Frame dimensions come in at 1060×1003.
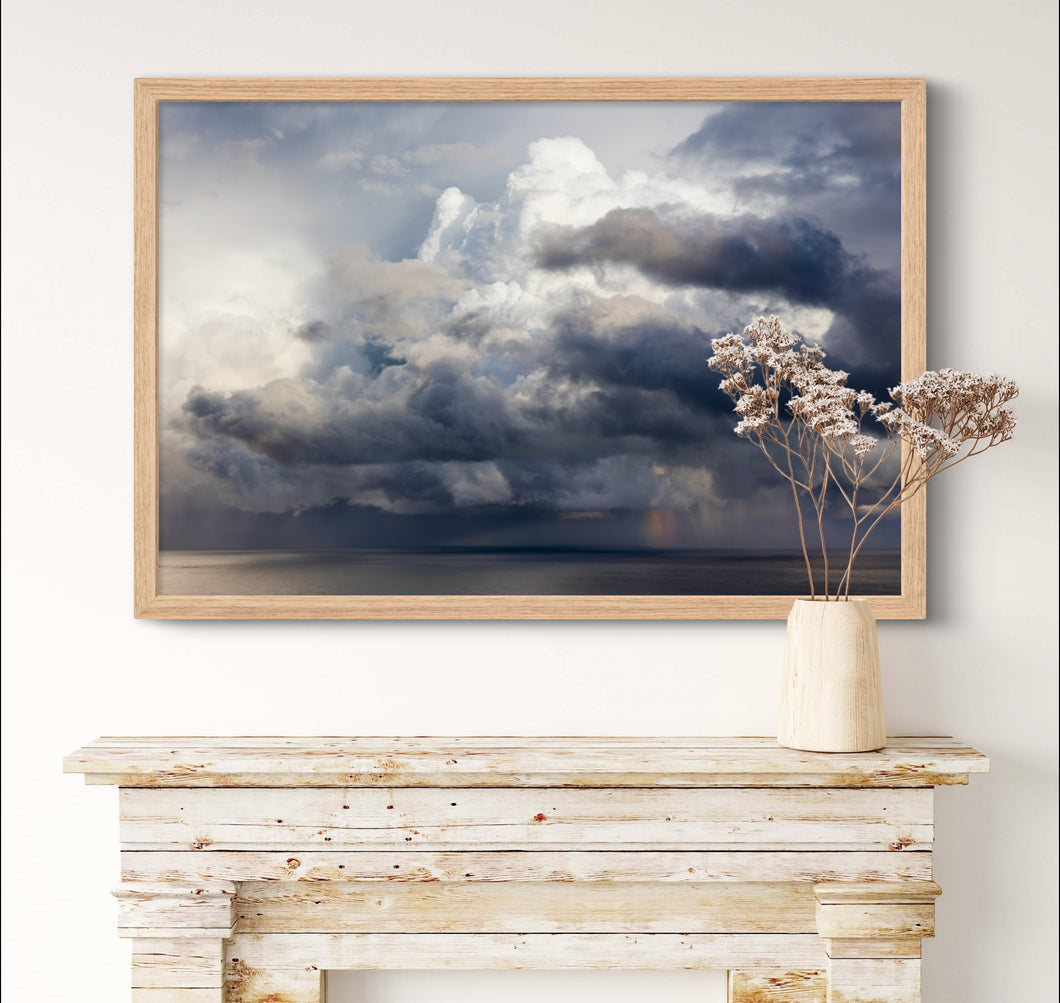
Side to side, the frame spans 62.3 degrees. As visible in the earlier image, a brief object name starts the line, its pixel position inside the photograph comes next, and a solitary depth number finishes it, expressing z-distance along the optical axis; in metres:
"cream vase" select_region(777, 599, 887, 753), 1.25
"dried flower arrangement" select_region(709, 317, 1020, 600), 1.26
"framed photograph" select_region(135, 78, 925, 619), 1.38
